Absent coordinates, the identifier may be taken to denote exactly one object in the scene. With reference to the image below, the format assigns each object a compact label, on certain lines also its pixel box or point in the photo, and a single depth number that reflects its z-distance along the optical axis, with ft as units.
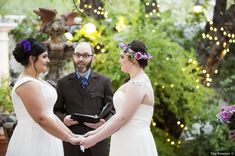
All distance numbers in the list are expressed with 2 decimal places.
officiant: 20.25
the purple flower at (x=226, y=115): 18.76
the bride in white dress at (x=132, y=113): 17.33
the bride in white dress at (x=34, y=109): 16.21
